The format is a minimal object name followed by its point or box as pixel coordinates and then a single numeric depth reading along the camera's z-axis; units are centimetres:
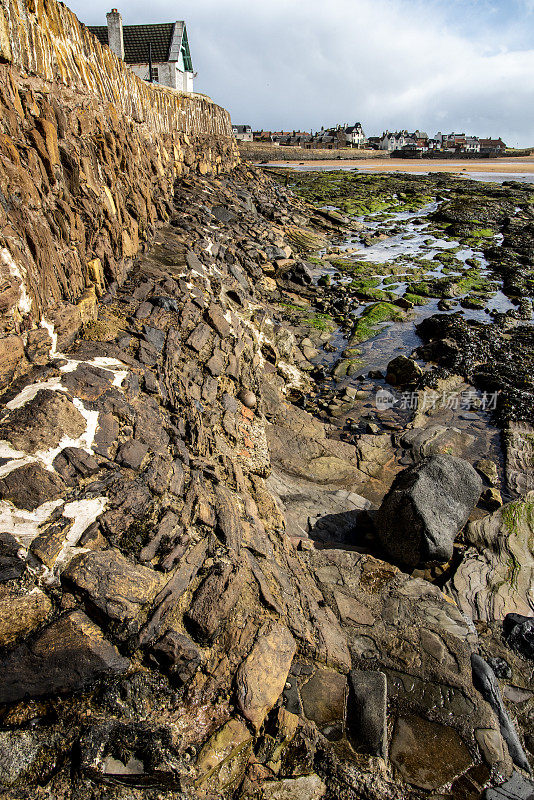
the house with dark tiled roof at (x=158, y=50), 3825
